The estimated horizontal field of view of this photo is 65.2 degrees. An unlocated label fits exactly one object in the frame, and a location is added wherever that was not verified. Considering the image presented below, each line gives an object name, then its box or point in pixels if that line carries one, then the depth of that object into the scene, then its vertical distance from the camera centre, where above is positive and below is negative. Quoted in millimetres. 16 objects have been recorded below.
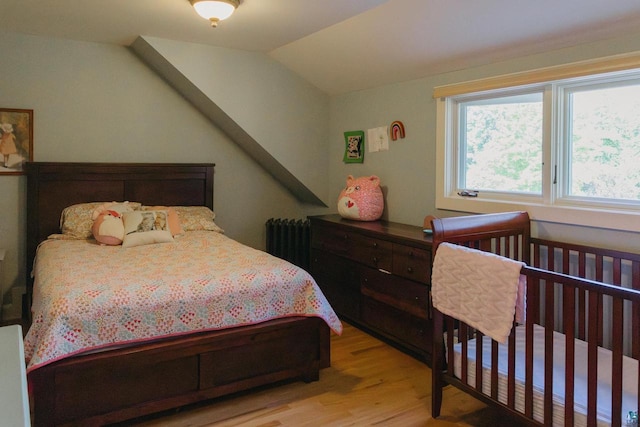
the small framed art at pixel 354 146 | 4113 +535
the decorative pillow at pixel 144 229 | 3355 -137
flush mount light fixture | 2674 +1093
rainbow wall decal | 3677 +601
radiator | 4418 -272
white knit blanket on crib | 1914 -316
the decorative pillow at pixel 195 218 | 3880 -70
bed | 2113 -559
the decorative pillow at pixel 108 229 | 3332 -138
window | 2471 +360
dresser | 2957 -431
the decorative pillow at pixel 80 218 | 3498 -69
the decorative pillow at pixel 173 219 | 3700 -75
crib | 1685 -569
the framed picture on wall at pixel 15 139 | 3559 +493
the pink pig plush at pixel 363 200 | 3736 +77
